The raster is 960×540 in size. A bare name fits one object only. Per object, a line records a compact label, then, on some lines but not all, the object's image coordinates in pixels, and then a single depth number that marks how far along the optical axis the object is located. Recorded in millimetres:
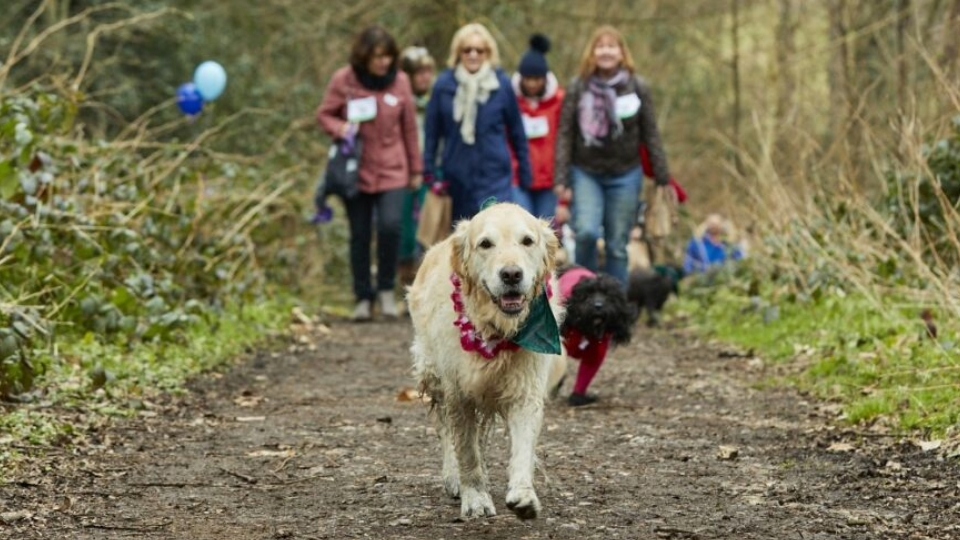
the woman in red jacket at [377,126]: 24344
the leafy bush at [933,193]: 19672
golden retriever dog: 10578
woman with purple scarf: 21312
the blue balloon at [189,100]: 24891
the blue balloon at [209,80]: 25156
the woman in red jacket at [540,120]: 23348
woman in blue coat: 22406
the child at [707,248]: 31672
